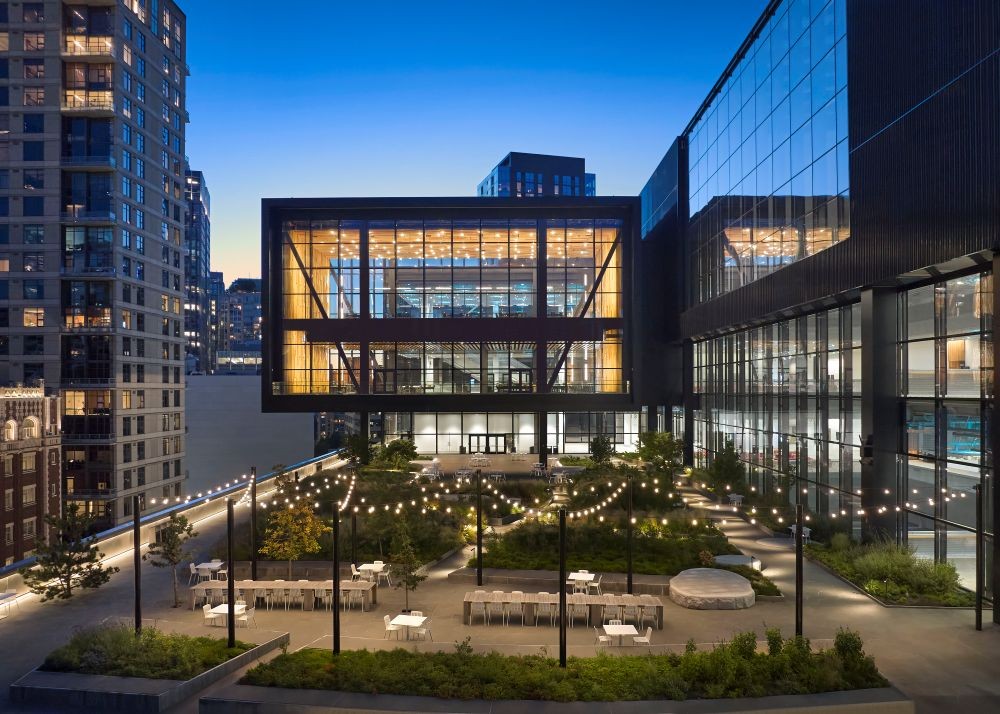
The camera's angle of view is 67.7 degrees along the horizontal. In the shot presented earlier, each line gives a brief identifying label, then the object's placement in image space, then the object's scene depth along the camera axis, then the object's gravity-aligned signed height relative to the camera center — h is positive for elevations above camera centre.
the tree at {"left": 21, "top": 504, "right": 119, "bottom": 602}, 21.98 -5.92
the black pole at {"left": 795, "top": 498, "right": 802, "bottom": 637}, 16.36 -4.78
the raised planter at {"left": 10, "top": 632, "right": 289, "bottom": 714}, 14.08 -6.17
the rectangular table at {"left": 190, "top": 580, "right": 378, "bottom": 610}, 21.41 -6.24
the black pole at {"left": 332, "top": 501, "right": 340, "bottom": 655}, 16.33 -4.71
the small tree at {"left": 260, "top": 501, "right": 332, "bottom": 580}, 23.84 -5.29
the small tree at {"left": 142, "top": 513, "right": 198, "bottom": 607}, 22.28 -5.25
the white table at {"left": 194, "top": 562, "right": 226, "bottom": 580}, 24.03 -6.36
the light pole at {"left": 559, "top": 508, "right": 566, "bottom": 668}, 15.41 -4.71
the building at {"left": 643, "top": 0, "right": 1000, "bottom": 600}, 20.91 +3.82
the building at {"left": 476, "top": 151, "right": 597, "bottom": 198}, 173.88 +46.27
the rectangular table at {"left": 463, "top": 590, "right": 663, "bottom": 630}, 19.42 -6.07
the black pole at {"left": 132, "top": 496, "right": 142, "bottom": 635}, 17.15 -5.06
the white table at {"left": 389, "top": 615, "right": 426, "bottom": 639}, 18.03 -6.11
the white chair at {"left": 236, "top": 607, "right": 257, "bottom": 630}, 19.04 -6.52
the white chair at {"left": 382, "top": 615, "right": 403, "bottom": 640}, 18.45 -6.38
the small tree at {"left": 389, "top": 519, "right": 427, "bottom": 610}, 20.91 -5.63
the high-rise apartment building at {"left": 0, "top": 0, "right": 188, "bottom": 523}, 65.94 +12.88
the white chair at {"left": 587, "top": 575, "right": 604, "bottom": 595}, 22.25 -6.54
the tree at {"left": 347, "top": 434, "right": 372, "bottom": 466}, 50.53 -5.42
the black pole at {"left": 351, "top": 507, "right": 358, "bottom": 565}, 24.53 -5.65
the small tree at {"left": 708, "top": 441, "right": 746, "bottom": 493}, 39.50 -5.42
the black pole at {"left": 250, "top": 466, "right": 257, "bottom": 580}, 23.31 -4.91
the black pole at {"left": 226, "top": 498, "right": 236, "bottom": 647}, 17.08 -5.15
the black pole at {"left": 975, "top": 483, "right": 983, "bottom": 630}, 18.66 -4.87
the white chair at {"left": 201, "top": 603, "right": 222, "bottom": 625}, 19.53 -6.51
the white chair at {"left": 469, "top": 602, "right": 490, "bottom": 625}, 20.33 -6.57
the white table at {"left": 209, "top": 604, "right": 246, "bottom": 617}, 19.22 -6.24
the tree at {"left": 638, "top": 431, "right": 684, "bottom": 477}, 43.38 -5.11
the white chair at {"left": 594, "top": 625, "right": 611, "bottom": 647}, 17.55 -6.50
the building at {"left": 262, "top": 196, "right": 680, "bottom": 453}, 52.19 +4.56
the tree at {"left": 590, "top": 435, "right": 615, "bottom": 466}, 48.81 -5.34
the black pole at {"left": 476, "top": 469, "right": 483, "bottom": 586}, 23.00 -5.74
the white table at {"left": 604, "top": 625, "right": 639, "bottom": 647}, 17.27 -6.09
